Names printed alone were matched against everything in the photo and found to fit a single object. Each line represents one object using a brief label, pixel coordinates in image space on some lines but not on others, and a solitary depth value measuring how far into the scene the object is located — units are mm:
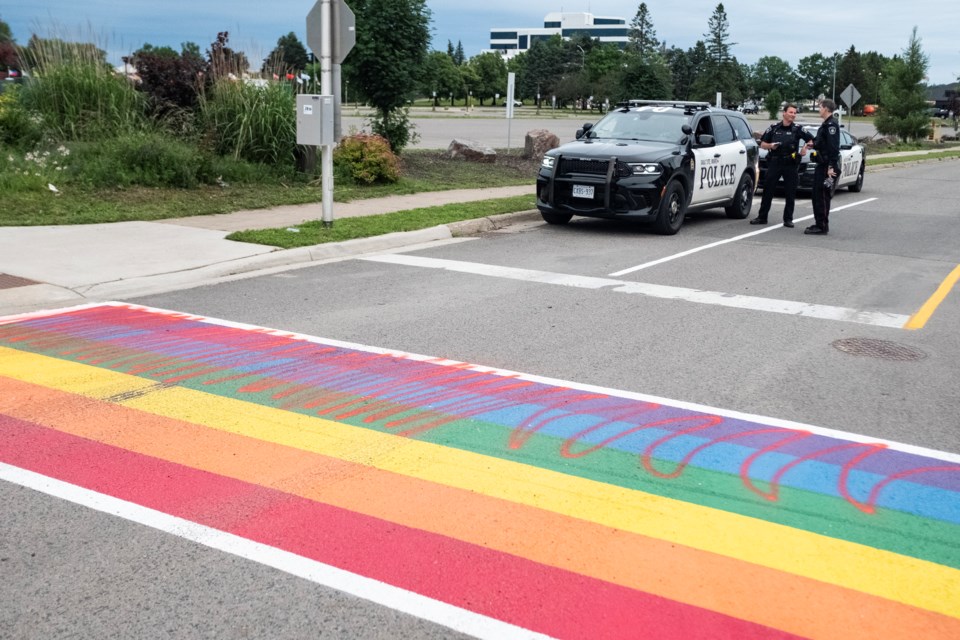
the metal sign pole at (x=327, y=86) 11750
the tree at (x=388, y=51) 19453
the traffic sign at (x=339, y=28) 11789
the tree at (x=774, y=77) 148250
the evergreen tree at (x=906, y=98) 50719
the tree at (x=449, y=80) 99875
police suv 13602
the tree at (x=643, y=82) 38906
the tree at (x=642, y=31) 108875
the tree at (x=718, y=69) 89562
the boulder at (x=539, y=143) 25281
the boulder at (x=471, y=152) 23484
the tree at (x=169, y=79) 16703
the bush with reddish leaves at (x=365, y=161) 17547
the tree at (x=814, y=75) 149250
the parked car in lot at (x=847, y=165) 20469
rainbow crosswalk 3596
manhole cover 7387
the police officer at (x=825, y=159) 14094
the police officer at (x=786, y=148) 14953
